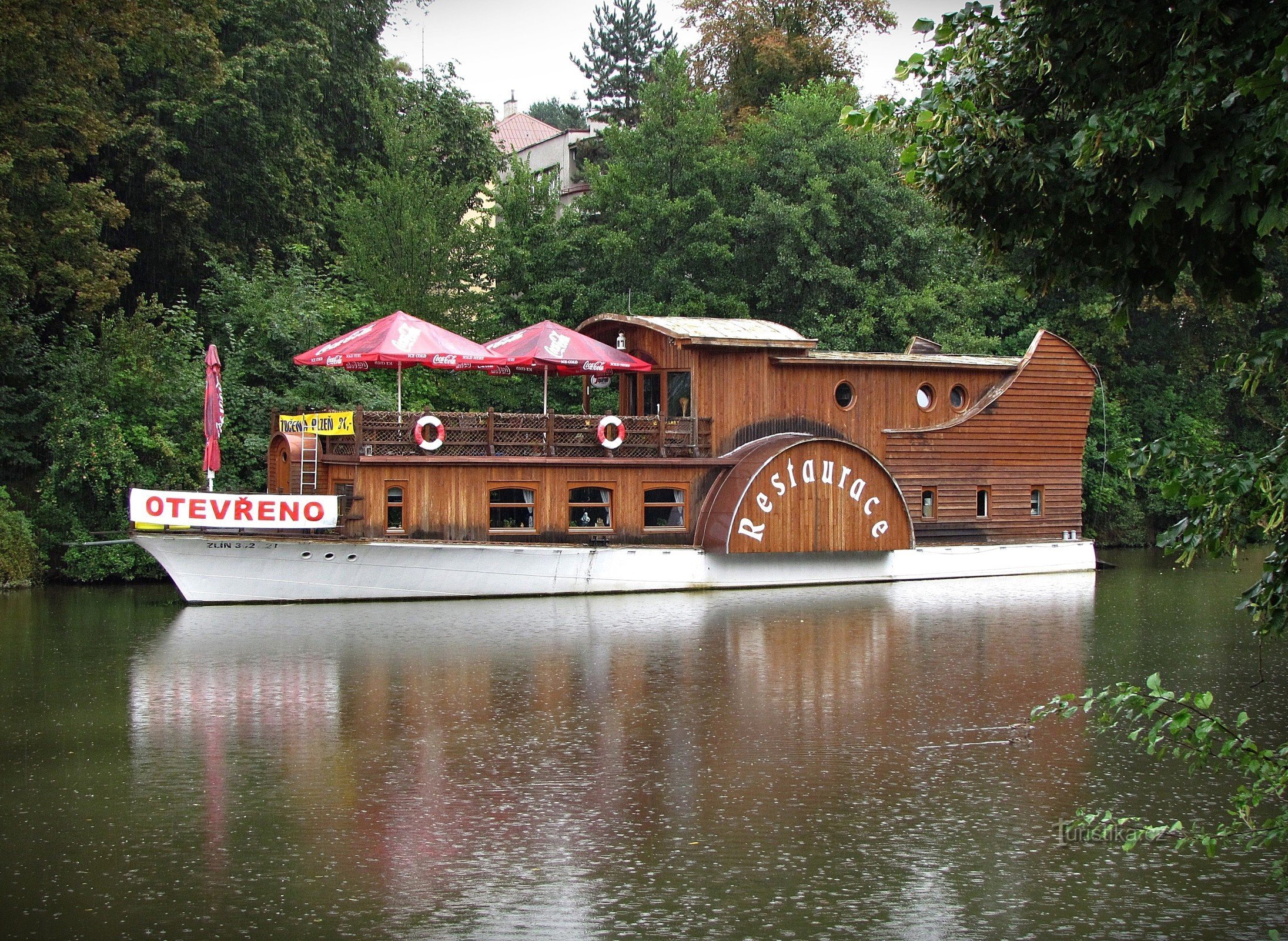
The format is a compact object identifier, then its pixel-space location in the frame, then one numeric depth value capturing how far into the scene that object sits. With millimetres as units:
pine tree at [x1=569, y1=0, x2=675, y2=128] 59969
